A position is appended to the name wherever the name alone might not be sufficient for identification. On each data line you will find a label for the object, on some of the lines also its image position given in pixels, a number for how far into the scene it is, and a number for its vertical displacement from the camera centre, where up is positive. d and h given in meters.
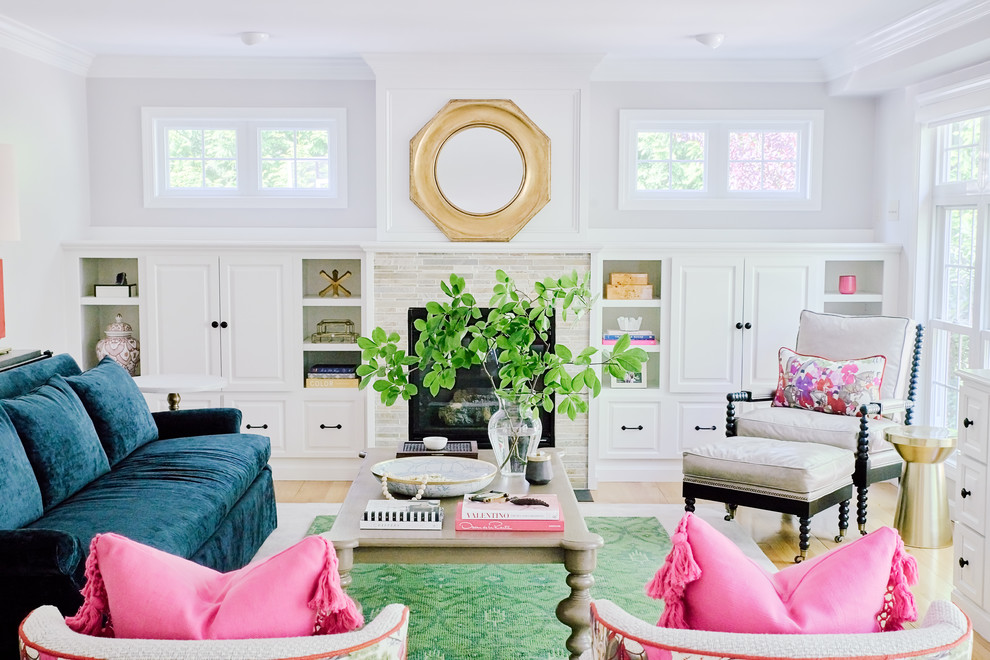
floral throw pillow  4.68 -0.52
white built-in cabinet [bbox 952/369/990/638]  3.27 -0.78
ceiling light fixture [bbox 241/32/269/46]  4.89 +1.21
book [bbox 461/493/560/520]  2.97 -0.72
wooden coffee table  2.84 -0.82
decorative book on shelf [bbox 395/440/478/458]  3.73 -0.68
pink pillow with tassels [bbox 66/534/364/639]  1.56 -0.53
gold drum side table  4.19 -0.95
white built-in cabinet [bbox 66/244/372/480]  5.44 -0.34
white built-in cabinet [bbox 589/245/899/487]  5.44 -0.33
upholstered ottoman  4.04 -0.85
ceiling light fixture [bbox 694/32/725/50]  4.84 +1.20
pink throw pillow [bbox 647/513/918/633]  1.57 -0.52
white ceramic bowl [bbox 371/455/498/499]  3.28 -0.70
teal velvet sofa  2.56 -0.74
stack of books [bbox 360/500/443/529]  2.95 -0.74
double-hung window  4.65 +0.08
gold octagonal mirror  5.38 +0.57
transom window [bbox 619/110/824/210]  5.79 +0.70
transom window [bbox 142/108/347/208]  5.80 +0.70
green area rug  3.21 -1.21
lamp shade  3.95 +0.32
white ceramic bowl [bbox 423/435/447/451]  3.73 -0.64
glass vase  3.39 -0.55
